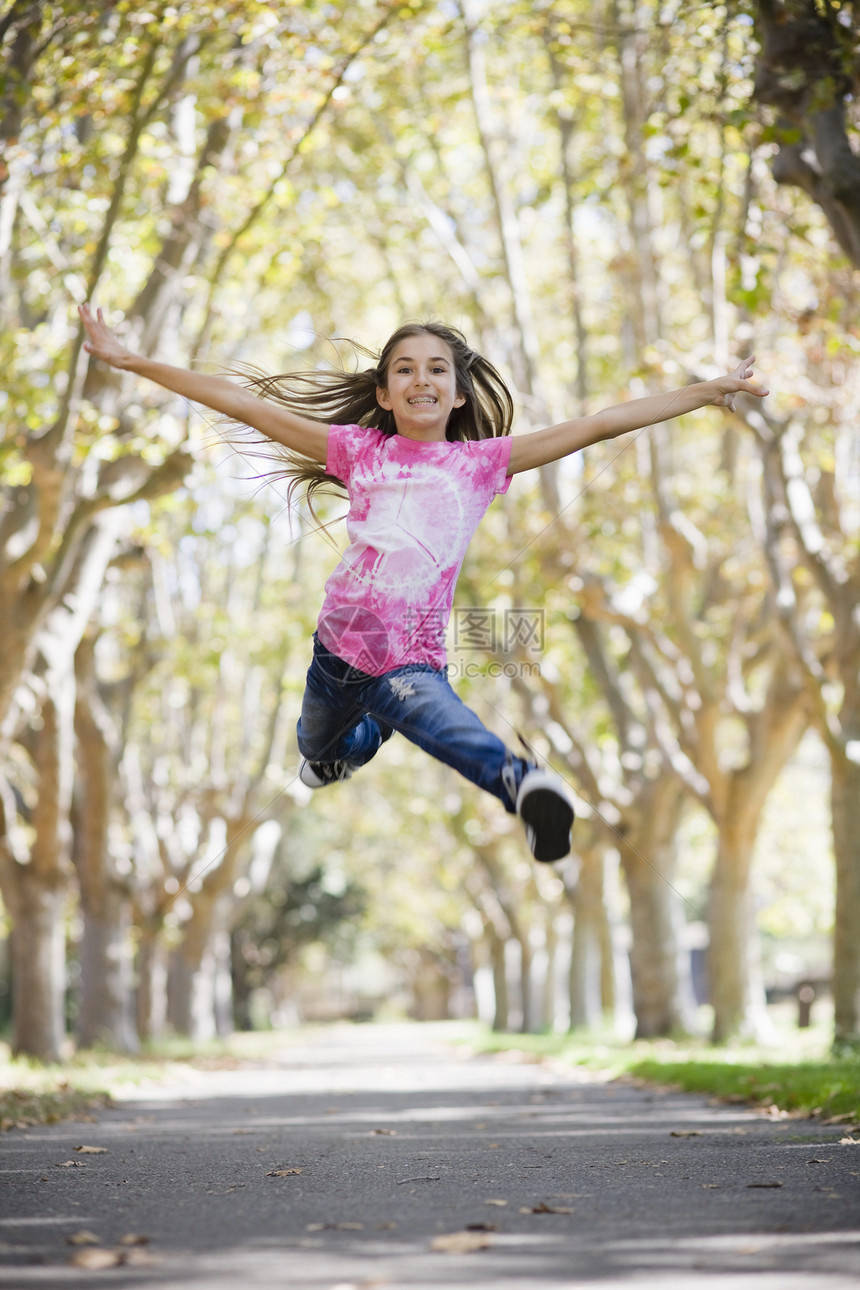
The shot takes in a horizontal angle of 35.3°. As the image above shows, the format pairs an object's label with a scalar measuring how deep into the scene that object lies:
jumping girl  4.57
